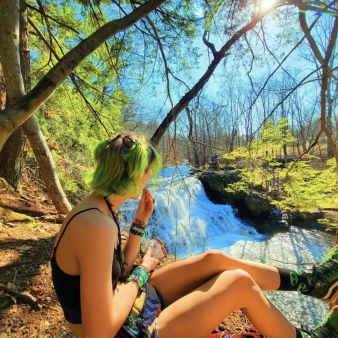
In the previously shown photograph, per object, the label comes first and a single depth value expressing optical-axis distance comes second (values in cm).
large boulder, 1116
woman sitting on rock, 82
